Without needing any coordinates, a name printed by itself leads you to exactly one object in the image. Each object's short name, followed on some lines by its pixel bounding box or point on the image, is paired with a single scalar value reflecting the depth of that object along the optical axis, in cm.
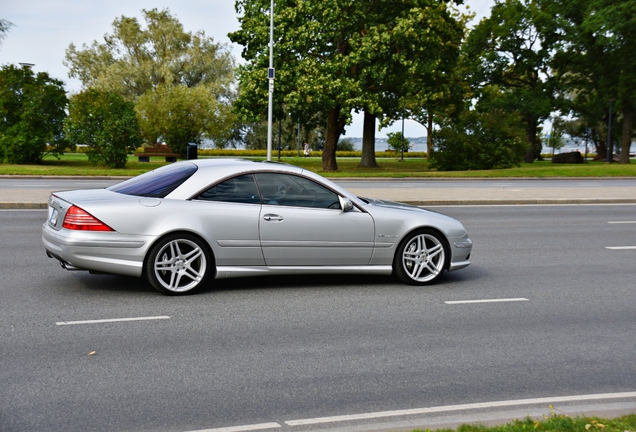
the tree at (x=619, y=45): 4794
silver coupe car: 801
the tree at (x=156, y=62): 6059
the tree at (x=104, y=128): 3372
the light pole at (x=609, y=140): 5142
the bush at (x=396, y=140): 6556
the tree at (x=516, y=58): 5484
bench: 4366
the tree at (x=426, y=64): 3544
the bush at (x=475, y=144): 4250
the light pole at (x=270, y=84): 2931
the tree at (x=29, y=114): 3538
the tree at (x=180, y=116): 4781
